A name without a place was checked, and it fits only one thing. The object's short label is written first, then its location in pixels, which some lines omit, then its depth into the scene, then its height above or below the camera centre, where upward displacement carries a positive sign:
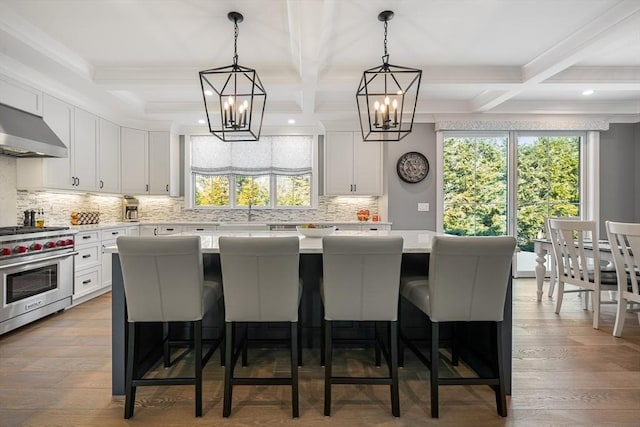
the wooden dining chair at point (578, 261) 3.34 -0.54
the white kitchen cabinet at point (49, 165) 3.94 +0.51
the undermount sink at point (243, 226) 5.45 -0.26
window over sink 5.98 +0.62
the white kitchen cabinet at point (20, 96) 3.37 +1.15
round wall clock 5.43 +0.66
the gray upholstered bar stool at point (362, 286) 1.93 -0.43
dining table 4.19 -0.64
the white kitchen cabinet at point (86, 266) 4.07 -0.69
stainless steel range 3.08 -0.61
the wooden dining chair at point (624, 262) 2.90 -0.46
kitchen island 2.19 -0.83
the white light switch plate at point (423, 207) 5.47 +0.04
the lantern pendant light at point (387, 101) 2.44 +1.38
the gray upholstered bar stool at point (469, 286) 1.92 -0.43
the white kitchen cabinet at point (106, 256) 4.56 -0.62
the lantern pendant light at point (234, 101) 2.38 +1.41
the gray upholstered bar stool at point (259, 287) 1.91 -0.44
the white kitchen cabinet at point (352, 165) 5.70 +0.73
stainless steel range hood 3.23 +0.73
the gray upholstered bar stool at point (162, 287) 1.90 -0.43
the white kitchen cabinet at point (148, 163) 5.48 +0.74
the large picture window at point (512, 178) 5.56 +0.50
